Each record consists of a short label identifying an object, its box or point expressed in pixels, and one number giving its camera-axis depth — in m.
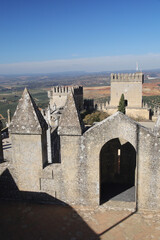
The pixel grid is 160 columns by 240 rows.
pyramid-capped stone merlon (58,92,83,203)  7.20
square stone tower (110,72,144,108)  43.12
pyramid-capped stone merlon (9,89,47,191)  7.39
